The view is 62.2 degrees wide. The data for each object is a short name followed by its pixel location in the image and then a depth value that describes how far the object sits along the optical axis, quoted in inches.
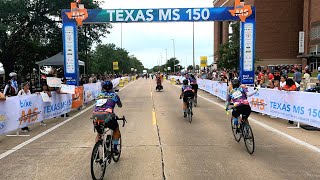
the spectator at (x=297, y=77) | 585.6
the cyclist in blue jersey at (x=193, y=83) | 534.6
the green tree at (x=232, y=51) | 1095.2
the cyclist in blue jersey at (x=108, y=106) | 179.7
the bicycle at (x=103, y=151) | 161.7
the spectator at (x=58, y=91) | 413.6
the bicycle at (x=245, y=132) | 226.3
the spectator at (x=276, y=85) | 394.0
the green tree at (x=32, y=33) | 873.6
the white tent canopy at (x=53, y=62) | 770.2
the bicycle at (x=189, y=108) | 369.8
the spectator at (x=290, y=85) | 359.6
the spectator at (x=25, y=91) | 341.7
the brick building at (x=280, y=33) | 2014.3
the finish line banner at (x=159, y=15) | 616.3
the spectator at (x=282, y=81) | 411.9
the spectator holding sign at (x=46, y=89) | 376.8
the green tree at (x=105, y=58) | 2170.1
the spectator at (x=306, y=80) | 610.5
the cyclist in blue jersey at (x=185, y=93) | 384.9
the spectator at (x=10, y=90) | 389.0
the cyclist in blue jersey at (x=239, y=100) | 238.6
